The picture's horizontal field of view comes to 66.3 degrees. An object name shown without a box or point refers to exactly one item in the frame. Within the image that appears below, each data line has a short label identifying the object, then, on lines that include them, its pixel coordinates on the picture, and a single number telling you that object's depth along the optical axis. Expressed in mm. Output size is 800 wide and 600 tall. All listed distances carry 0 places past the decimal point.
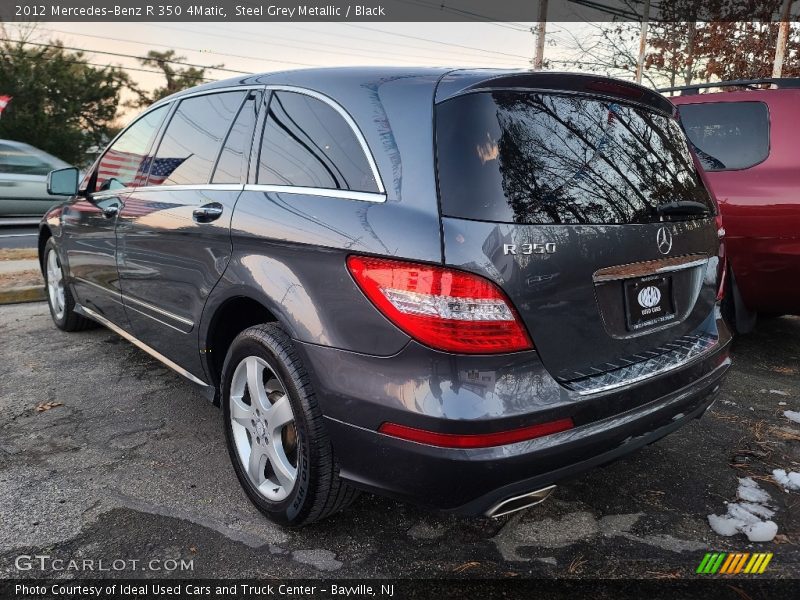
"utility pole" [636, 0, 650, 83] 20547
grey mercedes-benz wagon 1758
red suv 3854
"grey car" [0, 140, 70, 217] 12086
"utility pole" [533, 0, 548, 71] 19297
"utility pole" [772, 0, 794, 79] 17109
